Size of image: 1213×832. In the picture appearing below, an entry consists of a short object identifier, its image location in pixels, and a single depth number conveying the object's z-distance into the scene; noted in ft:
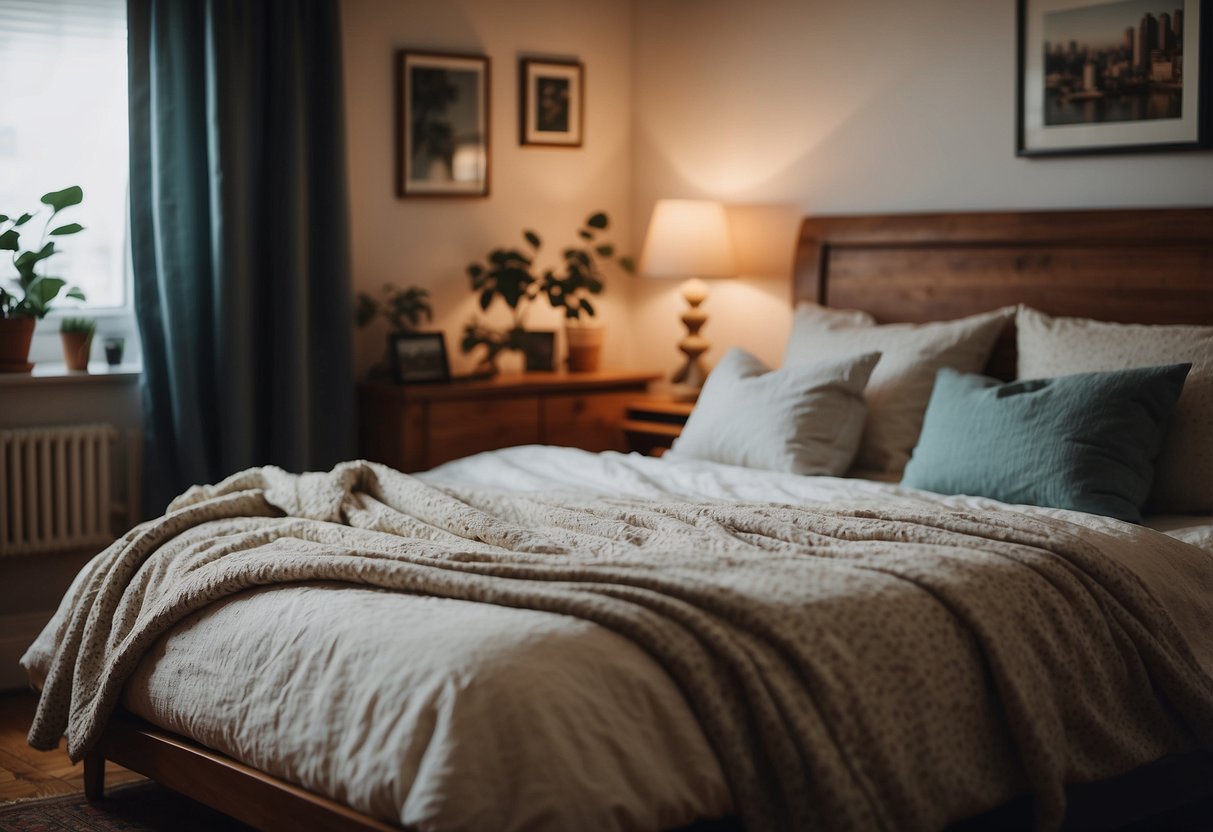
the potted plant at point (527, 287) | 15.14
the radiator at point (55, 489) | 12.64
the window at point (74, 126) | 13.16
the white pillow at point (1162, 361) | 10.20
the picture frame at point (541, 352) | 15.62
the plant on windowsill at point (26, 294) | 12.51
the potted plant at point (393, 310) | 14.65
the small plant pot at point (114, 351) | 13.28
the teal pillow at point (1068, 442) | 9.82
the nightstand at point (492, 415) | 14.15
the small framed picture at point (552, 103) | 15.97
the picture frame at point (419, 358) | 14.40
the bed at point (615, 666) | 6.21
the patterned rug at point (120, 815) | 9.31
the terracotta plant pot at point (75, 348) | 13.03
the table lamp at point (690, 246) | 15.10
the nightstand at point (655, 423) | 14.83
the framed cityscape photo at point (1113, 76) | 11.62
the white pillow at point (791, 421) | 11.81
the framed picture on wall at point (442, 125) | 15.03
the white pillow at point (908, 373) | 12.03
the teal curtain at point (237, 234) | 13.08
